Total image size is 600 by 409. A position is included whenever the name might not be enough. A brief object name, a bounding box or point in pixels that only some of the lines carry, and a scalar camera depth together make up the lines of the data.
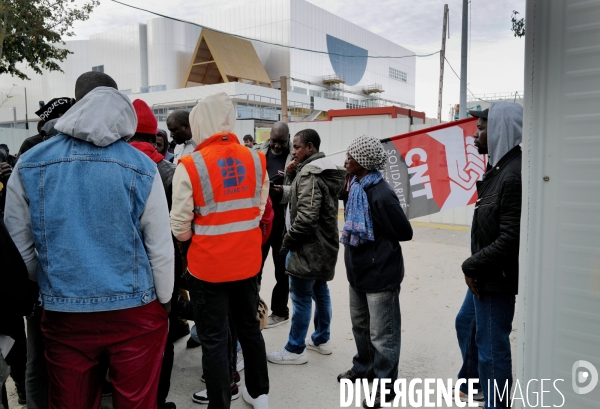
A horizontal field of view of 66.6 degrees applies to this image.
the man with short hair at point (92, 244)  1.88
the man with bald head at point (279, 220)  4.59
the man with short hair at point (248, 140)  9.97
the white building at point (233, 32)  41.22
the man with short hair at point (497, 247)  2.43
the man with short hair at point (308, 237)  3.43
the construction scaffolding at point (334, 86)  46.00
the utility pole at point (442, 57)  20.42
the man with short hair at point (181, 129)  3.81
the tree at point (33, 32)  13.21
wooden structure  37.22
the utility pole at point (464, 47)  12.98
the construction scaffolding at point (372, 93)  53.38
